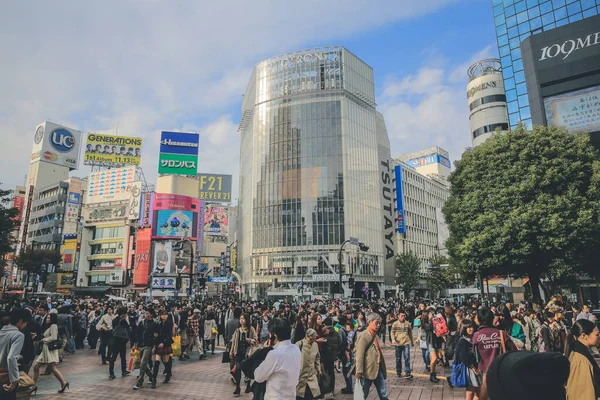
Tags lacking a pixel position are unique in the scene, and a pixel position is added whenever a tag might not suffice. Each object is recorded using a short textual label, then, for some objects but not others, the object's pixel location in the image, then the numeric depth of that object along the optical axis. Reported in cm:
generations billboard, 7425
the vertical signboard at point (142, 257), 6606
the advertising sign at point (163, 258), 6557
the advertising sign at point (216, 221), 8888
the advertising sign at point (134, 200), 6881
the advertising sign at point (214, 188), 9694
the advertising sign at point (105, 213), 7050
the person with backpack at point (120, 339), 1067
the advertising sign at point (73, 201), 7318
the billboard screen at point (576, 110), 2894
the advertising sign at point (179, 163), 7494
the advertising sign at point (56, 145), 8406
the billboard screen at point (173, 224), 6681
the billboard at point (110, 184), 7112
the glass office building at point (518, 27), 4331
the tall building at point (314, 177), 6156
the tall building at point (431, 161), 9775
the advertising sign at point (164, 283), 6159
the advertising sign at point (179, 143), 7488
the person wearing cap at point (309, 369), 573
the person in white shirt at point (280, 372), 407
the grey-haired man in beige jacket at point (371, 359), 647
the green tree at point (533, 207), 2133
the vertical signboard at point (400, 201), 7300
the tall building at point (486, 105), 5206
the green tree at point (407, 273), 6162
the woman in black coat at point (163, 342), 975
